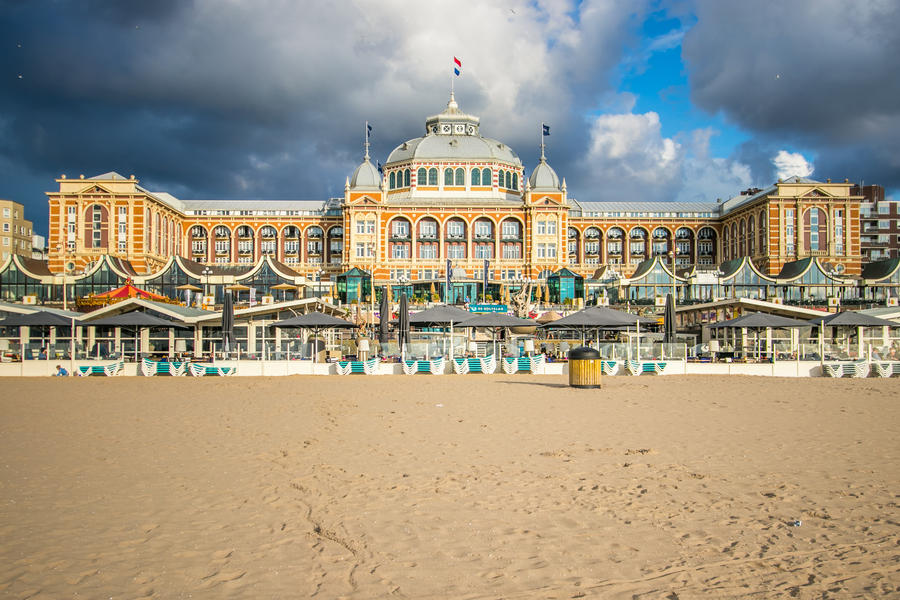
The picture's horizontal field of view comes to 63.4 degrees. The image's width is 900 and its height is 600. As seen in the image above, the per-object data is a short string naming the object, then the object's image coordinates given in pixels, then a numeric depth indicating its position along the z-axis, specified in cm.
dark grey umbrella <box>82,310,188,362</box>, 3331
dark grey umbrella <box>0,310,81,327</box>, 3347
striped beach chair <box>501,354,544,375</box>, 3219
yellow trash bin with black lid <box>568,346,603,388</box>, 2461
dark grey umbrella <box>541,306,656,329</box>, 3341
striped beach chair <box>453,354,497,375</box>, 3238
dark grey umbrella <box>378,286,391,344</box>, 3741
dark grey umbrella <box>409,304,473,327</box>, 3556
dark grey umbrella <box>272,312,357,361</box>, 3409
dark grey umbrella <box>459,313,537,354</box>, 3453
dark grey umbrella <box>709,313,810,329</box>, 3308
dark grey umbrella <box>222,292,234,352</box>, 3459
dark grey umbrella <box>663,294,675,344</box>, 3569
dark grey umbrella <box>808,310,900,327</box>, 3340
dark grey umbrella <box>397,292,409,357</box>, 3553
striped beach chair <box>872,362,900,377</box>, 3122
